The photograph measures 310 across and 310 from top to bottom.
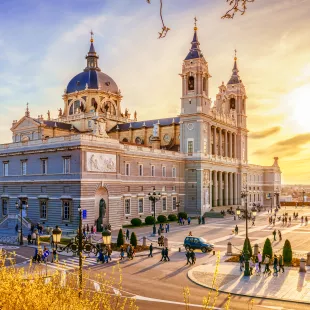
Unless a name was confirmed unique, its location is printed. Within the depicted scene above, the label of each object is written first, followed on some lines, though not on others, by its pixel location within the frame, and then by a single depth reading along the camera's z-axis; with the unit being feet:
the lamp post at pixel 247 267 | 84.98
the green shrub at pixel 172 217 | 210.18
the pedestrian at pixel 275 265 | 85.76
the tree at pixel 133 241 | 119.65
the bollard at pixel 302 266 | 88.43
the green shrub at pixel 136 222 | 181.16
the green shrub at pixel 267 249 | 95.91
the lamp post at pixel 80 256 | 41.73
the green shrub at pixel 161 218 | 198.19
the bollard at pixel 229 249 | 110.39
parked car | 115.34
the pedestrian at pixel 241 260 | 93.43
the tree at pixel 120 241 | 120.98
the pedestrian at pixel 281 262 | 88.38
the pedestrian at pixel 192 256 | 98.86
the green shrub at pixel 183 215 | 209.85
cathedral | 162.40
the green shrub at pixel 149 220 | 191.52
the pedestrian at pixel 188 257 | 98.54
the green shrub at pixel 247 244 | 93.59
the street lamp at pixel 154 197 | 145.81
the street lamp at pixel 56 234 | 60.39
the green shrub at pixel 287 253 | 96.43
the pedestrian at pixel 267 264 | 86.84
